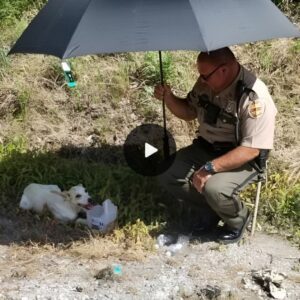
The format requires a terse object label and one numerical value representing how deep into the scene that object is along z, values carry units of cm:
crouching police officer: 381
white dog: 450
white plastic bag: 434
